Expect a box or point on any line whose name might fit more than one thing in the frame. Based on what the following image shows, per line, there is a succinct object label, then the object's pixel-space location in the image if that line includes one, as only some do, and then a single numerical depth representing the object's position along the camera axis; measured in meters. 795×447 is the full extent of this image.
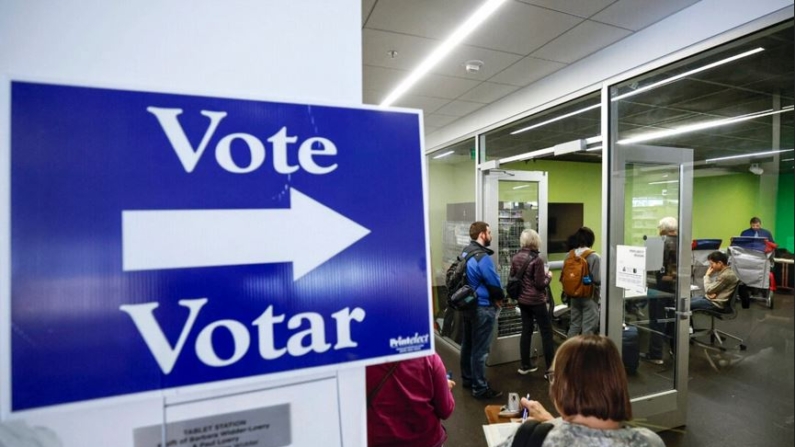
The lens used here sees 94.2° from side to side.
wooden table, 1.58
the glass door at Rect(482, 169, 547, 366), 4.39
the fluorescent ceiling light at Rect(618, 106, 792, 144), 3.80
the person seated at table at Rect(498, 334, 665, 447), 1.07
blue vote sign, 0.58
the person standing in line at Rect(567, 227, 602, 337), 3.64
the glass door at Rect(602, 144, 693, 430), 2.73
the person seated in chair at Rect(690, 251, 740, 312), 3.85
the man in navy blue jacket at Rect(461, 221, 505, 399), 3.25
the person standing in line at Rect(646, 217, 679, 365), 2.75
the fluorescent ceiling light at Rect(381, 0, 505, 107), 2.26
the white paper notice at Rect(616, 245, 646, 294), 2.62
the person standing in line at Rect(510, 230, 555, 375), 3.75
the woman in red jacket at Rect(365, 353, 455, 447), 1.44
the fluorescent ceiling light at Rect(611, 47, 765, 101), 2.33
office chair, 3.91
